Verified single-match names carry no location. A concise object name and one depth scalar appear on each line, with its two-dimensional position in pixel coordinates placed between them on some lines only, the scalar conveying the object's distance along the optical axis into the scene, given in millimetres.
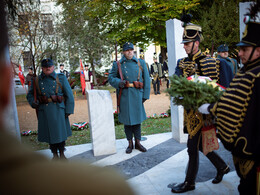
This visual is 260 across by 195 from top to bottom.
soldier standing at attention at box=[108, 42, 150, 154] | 5305
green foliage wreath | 2874
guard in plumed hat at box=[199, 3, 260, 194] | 2232
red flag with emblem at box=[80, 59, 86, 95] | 15844
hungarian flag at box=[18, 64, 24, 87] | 15165
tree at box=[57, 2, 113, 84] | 17172
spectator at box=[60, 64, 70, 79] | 16272
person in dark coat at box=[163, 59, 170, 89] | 17288
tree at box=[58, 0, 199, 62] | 17219
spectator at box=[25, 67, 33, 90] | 15562
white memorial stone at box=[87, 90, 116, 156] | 5191
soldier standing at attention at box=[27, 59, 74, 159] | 4707
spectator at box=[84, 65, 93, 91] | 16516
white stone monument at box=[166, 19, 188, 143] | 5316
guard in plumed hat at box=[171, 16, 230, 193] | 3393
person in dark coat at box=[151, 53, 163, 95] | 16516
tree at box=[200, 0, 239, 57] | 16359
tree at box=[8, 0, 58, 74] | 14367
